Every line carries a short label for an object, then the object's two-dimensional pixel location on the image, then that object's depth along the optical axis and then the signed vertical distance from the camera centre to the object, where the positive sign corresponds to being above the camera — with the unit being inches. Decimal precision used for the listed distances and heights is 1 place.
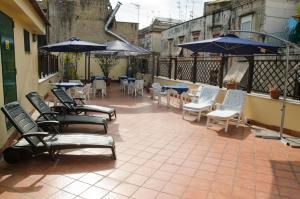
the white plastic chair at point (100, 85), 469.4 -33.3
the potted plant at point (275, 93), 269.7 -22.0
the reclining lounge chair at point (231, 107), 266.6 -40.6
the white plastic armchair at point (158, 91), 417.5 -36.4
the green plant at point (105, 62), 685.7 +12.2
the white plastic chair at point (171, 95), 406.9 -48.0
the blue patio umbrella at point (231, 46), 276.8 +28.0
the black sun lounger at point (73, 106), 273.0 -43.7
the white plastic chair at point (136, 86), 503.5 -35.6
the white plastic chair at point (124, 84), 557.3 -36.2
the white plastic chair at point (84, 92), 383.9 -38.7
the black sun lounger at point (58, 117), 215.7 -46.9
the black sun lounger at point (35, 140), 157.5 -49.2
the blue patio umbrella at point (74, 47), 366.0 +27.3
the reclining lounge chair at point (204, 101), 306.1 -40.1
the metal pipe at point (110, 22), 888.3 +150.5
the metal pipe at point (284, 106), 236.1 -30.8
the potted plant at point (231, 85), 344.5 -19.5
